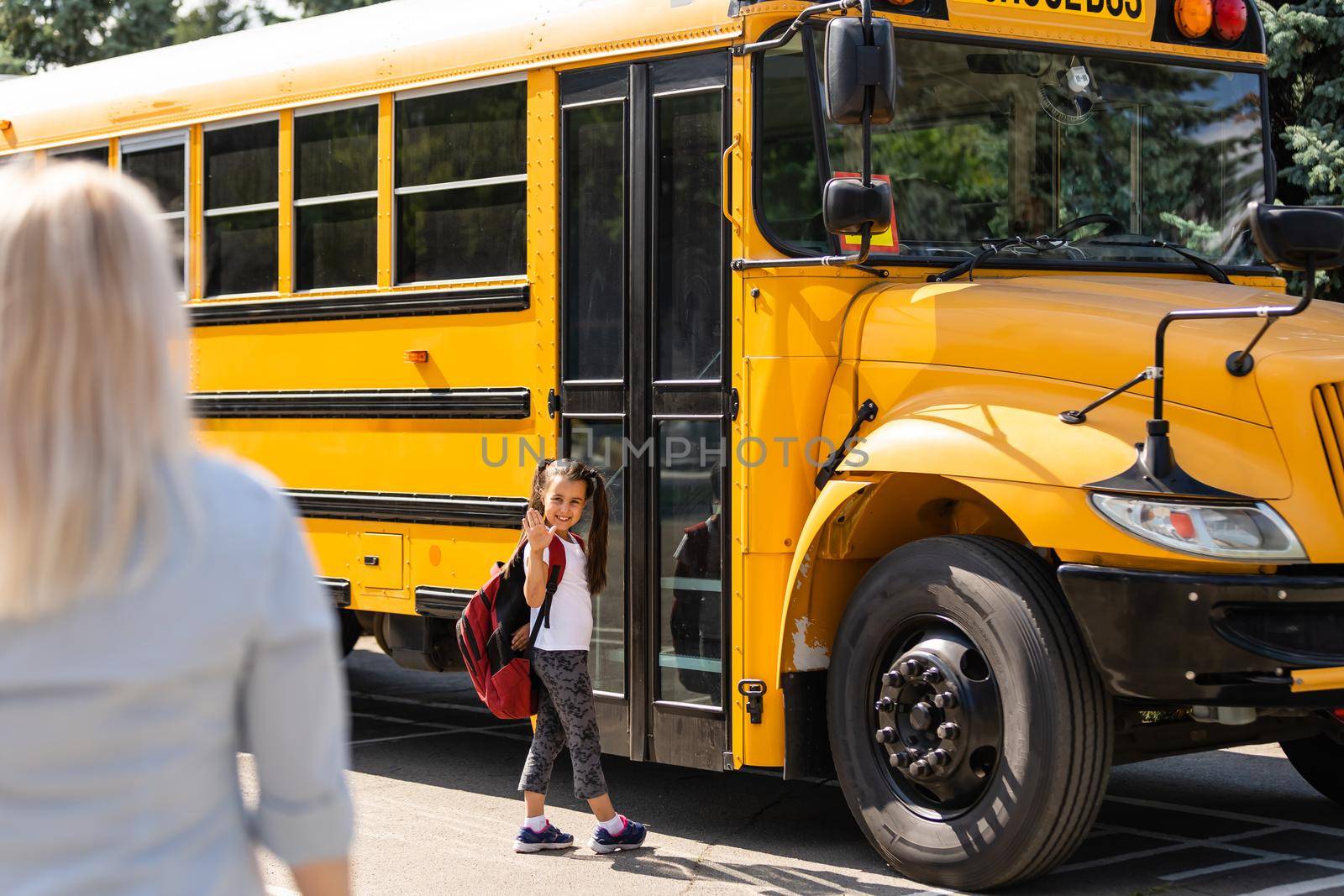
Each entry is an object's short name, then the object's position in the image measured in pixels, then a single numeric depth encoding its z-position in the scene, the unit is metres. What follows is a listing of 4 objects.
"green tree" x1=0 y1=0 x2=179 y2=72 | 18.77
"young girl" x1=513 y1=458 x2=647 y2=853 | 5.16
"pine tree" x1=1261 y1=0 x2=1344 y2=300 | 9.02
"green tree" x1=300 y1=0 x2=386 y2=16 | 18.42
